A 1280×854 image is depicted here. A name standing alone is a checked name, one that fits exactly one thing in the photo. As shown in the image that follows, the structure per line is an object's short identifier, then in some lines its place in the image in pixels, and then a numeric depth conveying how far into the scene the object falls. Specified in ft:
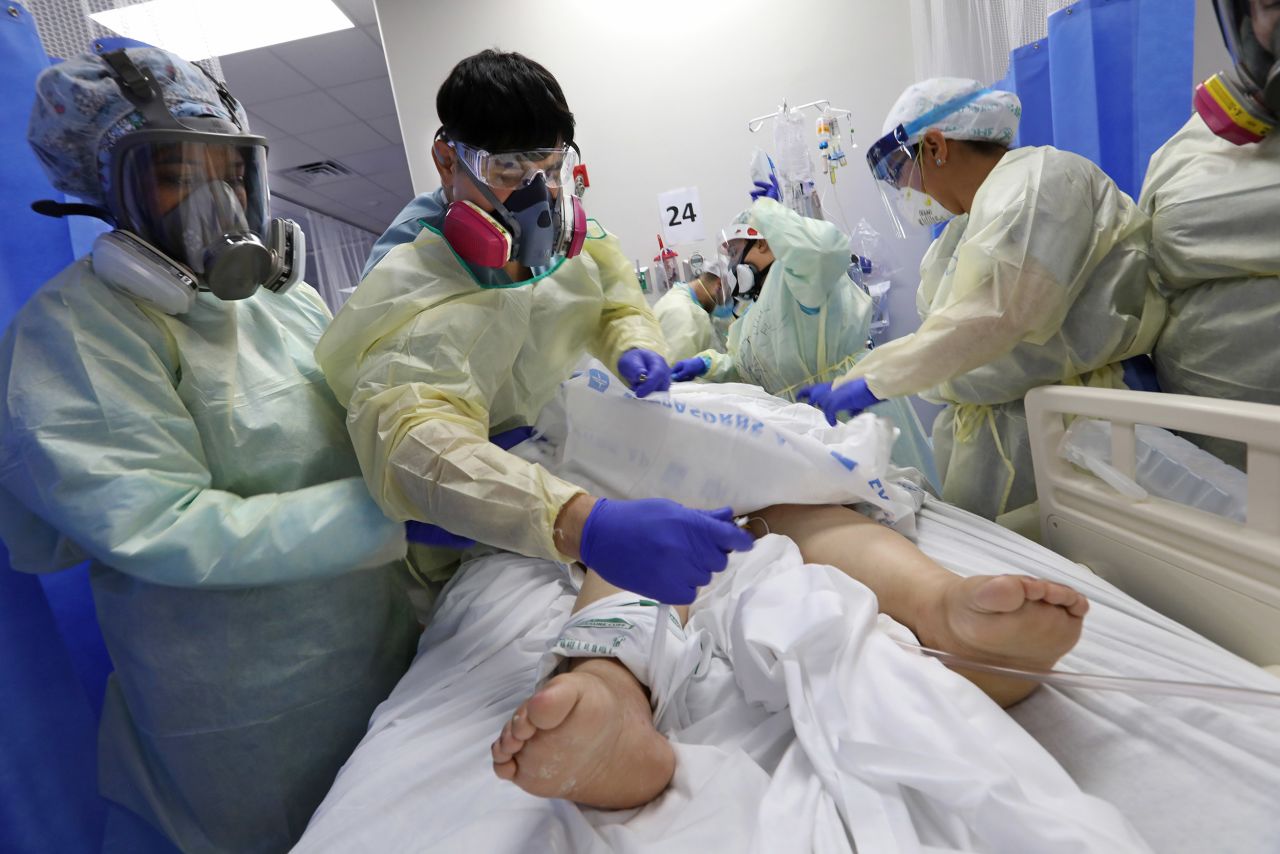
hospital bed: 1.94
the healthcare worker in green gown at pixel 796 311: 6.61
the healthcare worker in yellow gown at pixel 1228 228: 3.25
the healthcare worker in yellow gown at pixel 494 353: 2.54
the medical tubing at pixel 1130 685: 2.04
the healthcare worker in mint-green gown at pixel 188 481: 2.73
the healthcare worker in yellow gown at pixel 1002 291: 3.93
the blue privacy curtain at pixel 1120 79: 5.41
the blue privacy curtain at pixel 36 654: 3.34
